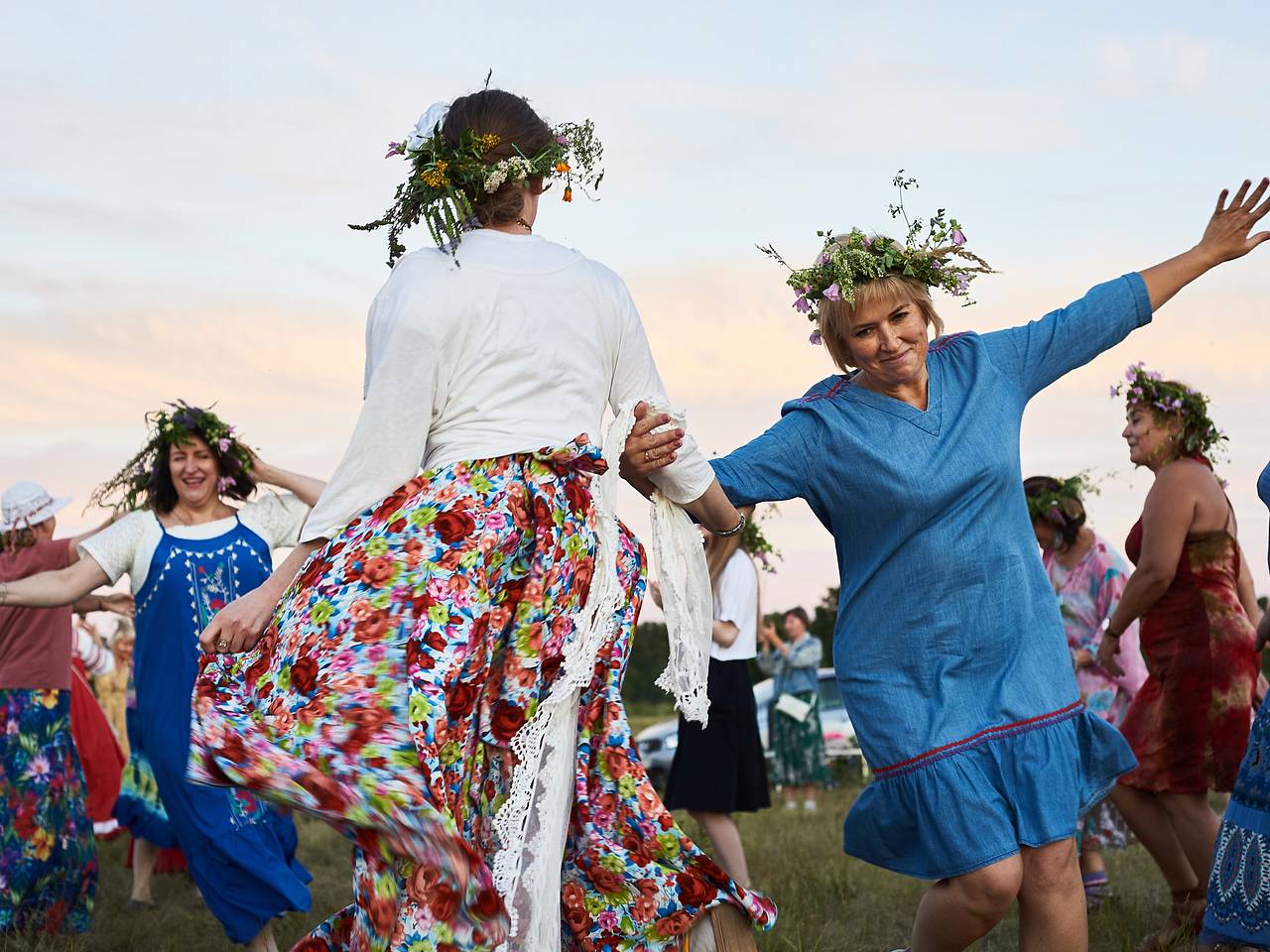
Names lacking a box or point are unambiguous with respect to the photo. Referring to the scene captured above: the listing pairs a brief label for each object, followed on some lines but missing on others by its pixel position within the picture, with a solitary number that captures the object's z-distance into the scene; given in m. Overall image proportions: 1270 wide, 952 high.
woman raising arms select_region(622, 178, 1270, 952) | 3.98
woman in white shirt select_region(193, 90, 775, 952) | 3.20
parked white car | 15.30
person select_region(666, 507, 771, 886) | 7.55
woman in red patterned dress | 6.12
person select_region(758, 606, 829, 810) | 13.67
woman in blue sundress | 6.15
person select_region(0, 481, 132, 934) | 7.33
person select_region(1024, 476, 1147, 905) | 7.84
